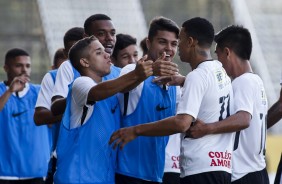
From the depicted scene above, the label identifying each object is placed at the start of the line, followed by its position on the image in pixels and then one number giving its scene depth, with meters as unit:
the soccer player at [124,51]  19.78
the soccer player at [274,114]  17.91
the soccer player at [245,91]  16.34
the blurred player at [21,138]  22.27
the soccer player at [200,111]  14.45
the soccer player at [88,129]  14.89
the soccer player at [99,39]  17.11
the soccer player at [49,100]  17.78
